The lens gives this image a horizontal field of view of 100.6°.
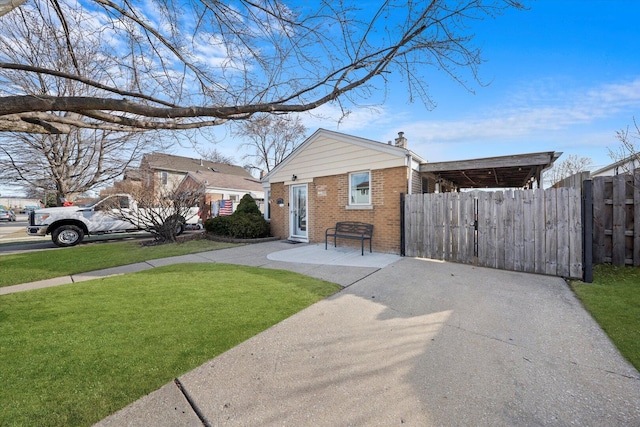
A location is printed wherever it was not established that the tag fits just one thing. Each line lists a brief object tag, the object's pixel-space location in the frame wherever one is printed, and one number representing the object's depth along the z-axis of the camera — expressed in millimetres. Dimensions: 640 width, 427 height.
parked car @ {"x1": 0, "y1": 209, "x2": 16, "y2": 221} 31439
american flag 18094
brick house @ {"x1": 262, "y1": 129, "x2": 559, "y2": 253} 7625
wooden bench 8055
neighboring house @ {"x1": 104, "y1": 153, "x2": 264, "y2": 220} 11325
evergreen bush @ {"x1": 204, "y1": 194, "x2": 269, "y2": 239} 11211
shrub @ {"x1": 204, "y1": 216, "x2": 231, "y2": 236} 11680
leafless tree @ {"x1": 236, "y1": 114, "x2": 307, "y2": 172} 27812
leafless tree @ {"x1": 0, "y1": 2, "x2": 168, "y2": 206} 6664
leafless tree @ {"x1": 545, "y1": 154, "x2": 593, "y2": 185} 22625
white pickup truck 10148
